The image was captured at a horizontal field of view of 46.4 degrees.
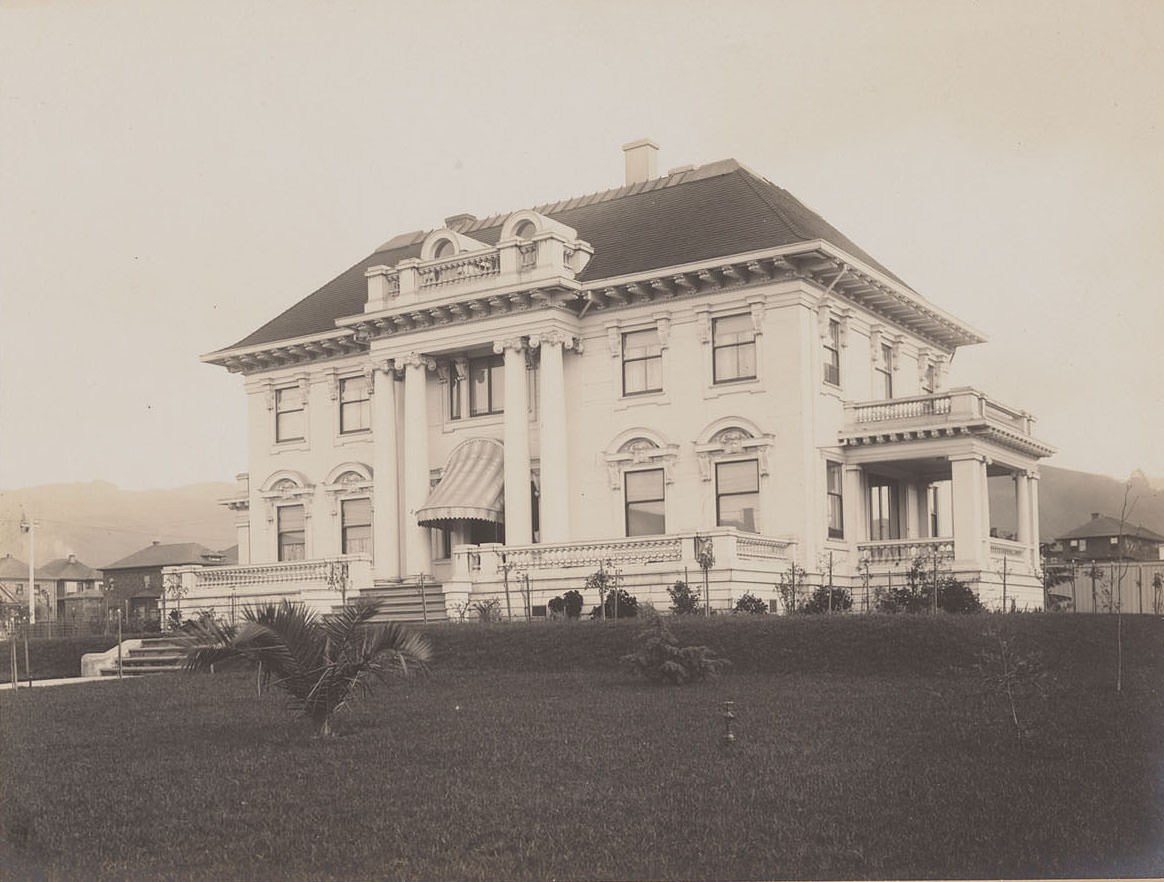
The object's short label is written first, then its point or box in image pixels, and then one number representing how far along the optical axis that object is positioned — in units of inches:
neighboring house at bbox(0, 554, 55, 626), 1346.0
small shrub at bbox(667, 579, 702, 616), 1158.3
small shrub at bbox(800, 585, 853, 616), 1177.2
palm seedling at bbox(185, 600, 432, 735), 663.1
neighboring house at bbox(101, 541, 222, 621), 2966.3
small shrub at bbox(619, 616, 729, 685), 860.0
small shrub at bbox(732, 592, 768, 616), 1157.1
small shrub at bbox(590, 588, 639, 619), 1179.3
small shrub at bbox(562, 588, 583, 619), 1220.5
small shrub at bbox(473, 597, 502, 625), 1230.3
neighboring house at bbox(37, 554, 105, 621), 3122.5
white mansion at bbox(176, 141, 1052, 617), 1296.8
